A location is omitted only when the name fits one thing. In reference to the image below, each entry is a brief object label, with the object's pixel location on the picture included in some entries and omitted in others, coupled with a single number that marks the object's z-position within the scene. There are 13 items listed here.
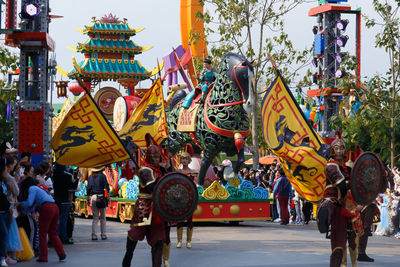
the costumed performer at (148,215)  11.47
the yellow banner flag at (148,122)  19.36
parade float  20.66
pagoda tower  38.94
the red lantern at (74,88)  39.44
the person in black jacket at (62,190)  16.14
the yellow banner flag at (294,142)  13.84
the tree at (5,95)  30.82
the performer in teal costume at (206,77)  21.11
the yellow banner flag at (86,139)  13.41
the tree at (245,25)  29.39
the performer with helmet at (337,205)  11.19
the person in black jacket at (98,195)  17.89
